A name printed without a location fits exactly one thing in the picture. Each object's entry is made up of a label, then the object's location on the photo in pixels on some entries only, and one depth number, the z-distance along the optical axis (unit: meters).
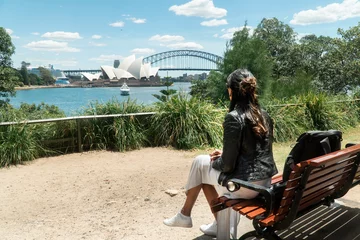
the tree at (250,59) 20.06
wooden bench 2.13
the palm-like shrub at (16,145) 5.74
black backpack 2.47
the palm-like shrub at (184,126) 7.07
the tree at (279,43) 30.64
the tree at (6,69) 18.81
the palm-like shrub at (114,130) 6.79
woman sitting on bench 2.38
